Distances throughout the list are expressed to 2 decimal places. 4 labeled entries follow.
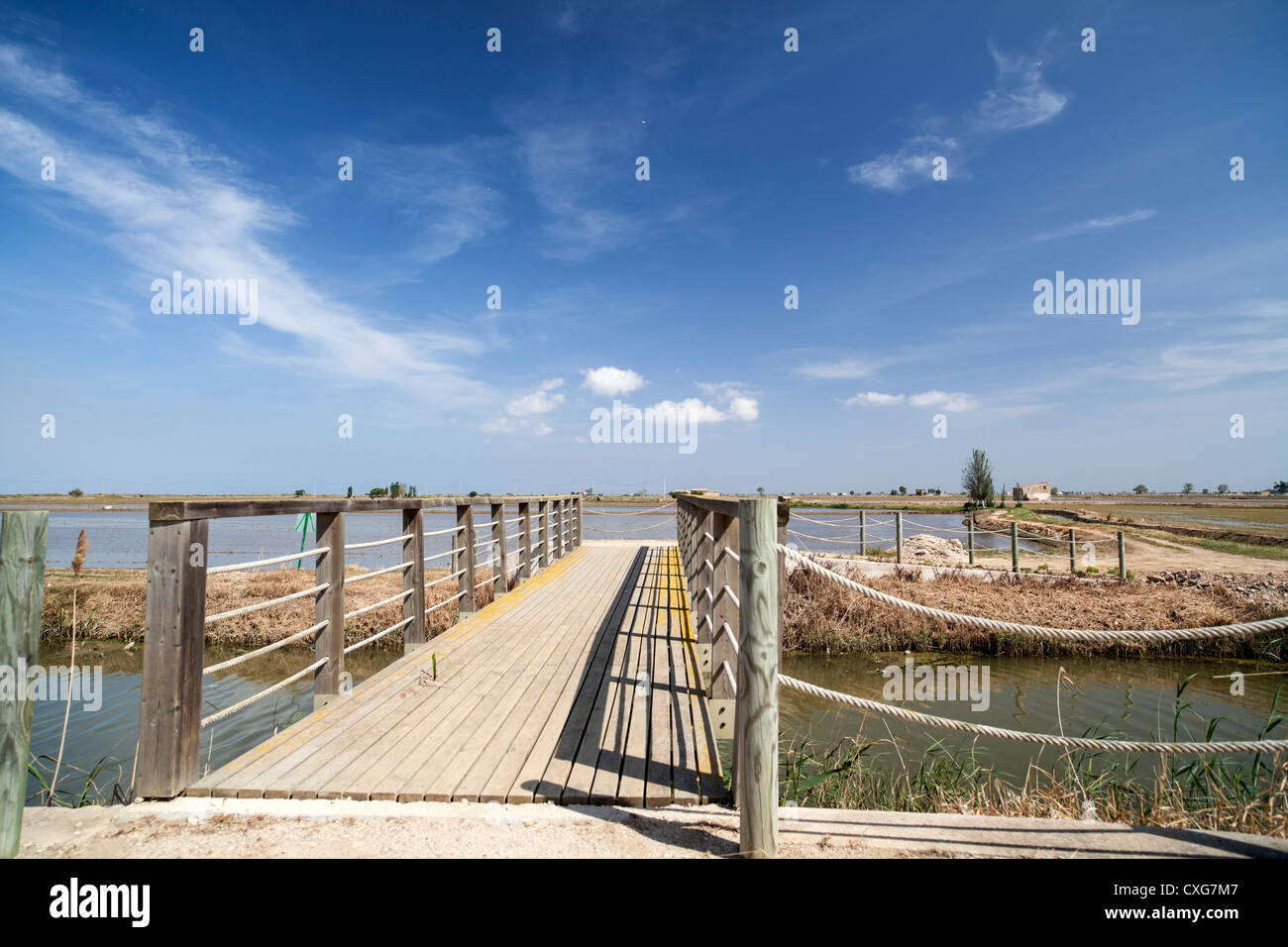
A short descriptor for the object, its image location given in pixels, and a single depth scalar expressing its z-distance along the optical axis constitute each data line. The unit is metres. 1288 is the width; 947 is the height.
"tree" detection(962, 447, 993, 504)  37.56
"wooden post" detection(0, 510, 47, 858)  1.93
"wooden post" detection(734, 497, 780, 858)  2.03
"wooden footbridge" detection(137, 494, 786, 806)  2.45
